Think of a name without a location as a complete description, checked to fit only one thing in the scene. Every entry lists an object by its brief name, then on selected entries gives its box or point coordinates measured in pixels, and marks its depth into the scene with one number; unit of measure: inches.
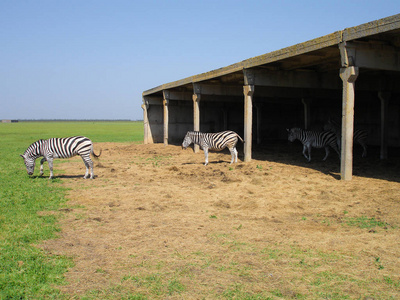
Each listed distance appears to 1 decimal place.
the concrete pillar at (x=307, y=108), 802.8
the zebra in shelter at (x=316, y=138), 599.8
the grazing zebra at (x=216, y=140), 611.8
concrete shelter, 411.8
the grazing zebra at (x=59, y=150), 493.4
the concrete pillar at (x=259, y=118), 1017.5
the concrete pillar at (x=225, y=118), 1116.6
